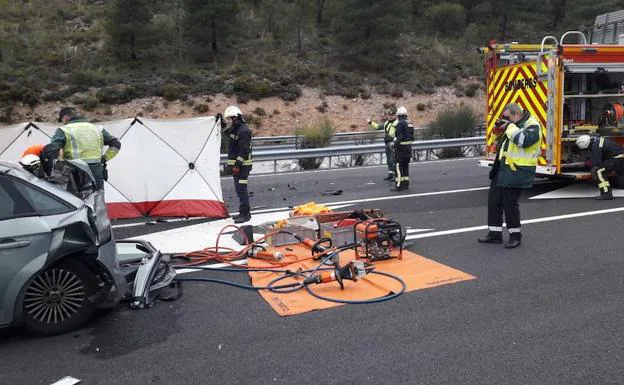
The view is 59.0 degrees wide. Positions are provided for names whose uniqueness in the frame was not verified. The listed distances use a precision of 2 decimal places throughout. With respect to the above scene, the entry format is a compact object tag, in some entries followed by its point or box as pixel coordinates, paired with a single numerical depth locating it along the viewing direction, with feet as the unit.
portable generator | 20.68
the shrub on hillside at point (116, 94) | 99.35
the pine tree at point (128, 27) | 109.60
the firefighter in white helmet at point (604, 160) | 31.86
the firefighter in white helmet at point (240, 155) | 28.78
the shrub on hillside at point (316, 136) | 61.31
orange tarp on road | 16.63
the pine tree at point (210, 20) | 114.42
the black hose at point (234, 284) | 18.02
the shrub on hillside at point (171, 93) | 102.53
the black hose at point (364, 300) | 16.56
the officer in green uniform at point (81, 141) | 23.75
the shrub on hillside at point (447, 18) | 151.64
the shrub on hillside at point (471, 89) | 124.16
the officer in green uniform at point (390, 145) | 42.60
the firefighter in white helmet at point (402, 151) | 37.93
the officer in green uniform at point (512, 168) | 21.49
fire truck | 32.22
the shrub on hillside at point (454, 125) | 69.77
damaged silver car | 13.78
